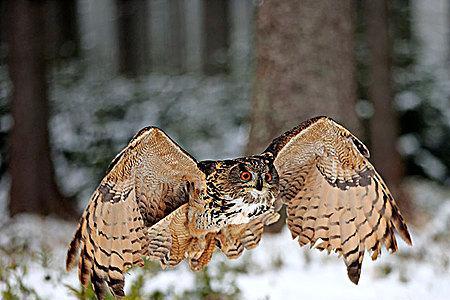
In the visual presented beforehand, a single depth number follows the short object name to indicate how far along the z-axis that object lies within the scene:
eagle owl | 7.53
